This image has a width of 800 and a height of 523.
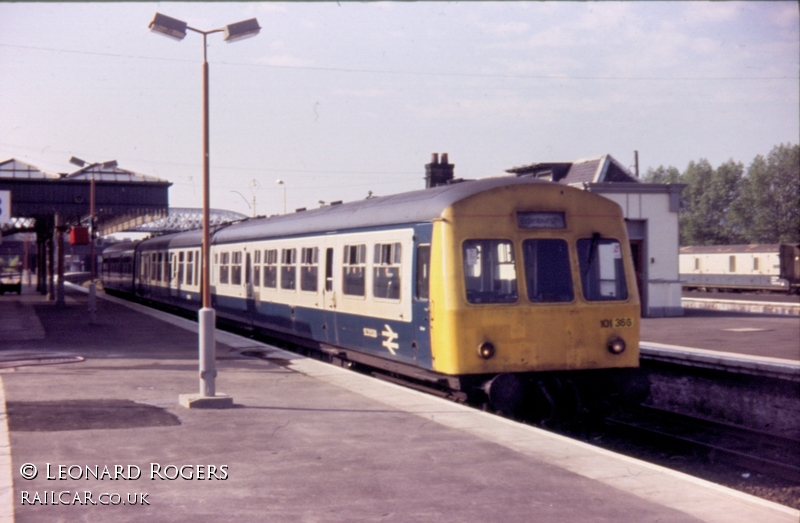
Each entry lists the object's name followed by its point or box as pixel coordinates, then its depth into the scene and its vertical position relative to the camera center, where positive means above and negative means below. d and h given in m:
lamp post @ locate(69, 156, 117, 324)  23.27 +1.66
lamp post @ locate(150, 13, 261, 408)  10.30 -0.35
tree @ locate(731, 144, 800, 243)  80.34 +6.98
